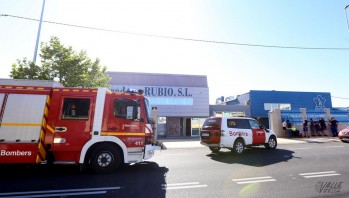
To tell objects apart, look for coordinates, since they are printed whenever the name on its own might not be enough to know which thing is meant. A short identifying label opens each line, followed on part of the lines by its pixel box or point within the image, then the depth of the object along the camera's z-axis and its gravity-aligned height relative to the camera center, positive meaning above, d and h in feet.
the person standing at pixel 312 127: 74.84 +3.69
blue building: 124.67 +21.30
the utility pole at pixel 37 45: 49.08 +18.95
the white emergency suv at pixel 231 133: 36.47 +0.44
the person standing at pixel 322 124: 73.90 +4.71
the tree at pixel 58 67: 50.98 +15.05
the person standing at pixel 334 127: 73.31 +3.80
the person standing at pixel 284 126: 71.37 +3.59
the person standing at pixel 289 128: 71.35 +3.00
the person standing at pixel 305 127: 72.70 +3.36
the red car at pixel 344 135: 55.46 +0.97
